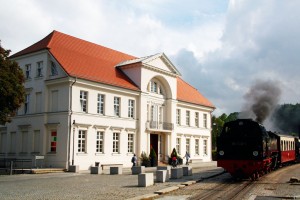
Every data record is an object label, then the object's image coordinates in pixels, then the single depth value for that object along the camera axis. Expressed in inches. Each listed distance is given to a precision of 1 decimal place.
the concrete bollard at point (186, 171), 943.0
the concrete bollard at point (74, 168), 1108.0
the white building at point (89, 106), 1201.4
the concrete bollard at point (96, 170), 1059.5
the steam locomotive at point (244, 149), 792.9
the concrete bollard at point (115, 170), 1042.7
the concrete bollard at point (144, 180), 692.3
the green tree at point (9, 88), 958.4
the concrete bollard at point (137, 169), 1030.9
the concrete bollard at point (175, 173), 855.1
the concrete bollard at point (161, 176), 771.4
